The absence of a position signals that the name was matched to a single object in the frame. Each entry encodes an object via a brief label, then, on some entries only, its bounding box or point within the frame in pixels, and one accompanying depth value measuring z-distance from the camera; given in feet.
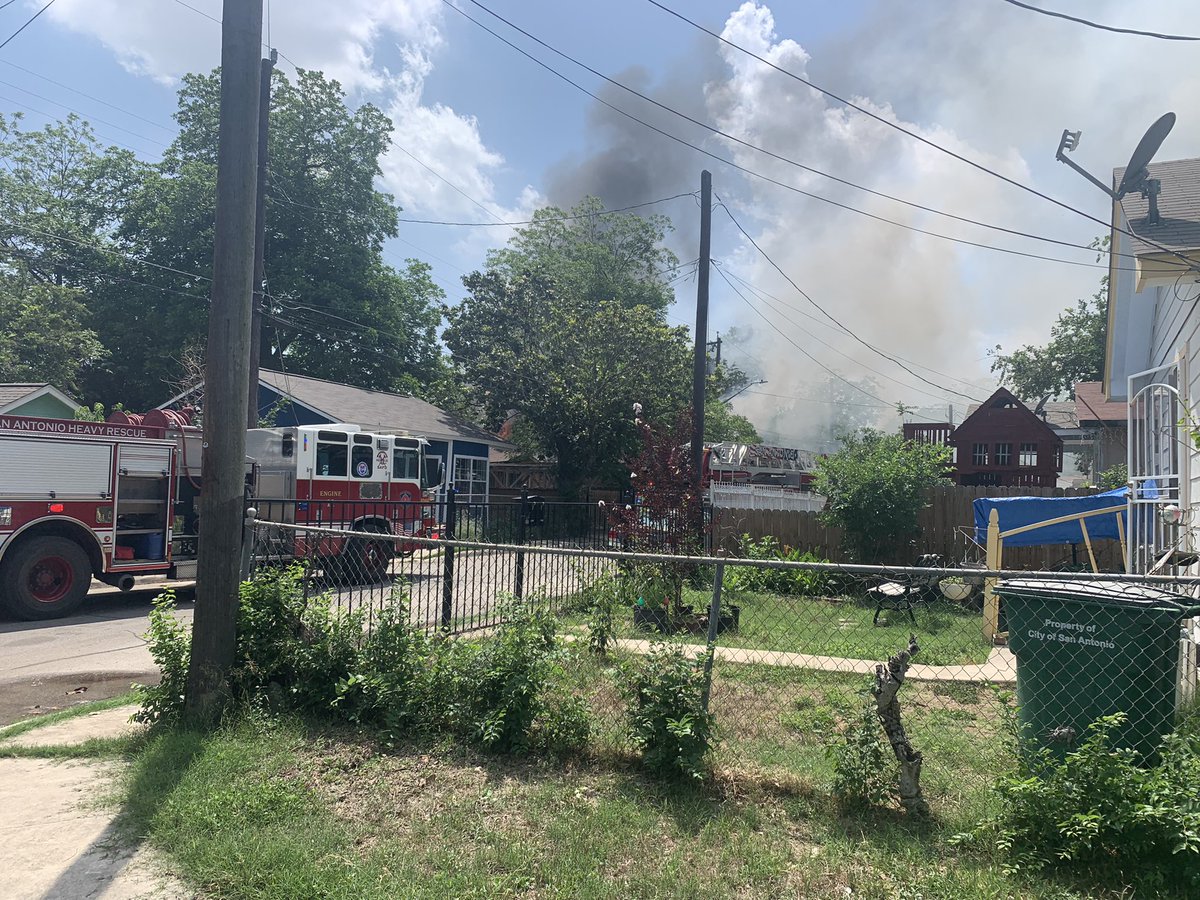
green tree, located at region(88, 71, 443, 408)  111.24
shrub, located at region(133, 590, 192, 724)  17.51
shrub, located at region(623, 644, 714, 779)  13.52
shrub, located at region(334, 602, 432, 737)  16.43
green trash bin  11.72
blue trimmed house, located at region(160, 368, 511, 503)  75.77
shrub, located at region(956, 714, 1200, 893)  9.97
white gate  22.49
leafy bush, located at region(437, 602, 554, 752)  15.26
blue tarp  34.45
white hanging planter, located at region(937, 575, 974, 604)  37.91
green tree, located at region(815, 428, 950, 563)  45.37
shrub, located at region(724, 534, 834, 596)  39.88
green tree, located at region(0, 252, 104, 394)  82.23
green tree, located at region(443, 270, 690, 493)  87.97
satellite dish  26.50
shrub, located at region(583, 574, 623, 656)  19.98
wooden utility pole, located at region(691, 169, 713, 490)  50.89
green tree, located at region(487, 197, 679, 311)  151.33
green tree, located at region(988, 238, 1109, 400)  130.00
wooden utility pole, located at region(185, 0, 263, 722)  17.54
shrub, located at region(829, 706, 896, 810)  12.54
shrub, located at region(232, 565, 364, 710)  17.54
